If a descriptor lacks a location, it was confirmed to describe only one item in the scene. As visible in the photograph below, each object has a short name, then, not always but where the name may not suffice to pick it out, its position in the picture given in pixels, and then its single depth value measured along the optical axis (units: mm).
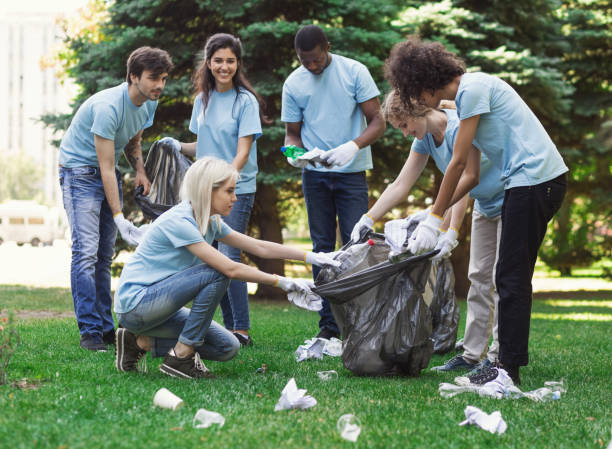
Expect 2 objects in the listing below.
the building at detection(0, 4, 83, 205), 82812
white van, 35781
